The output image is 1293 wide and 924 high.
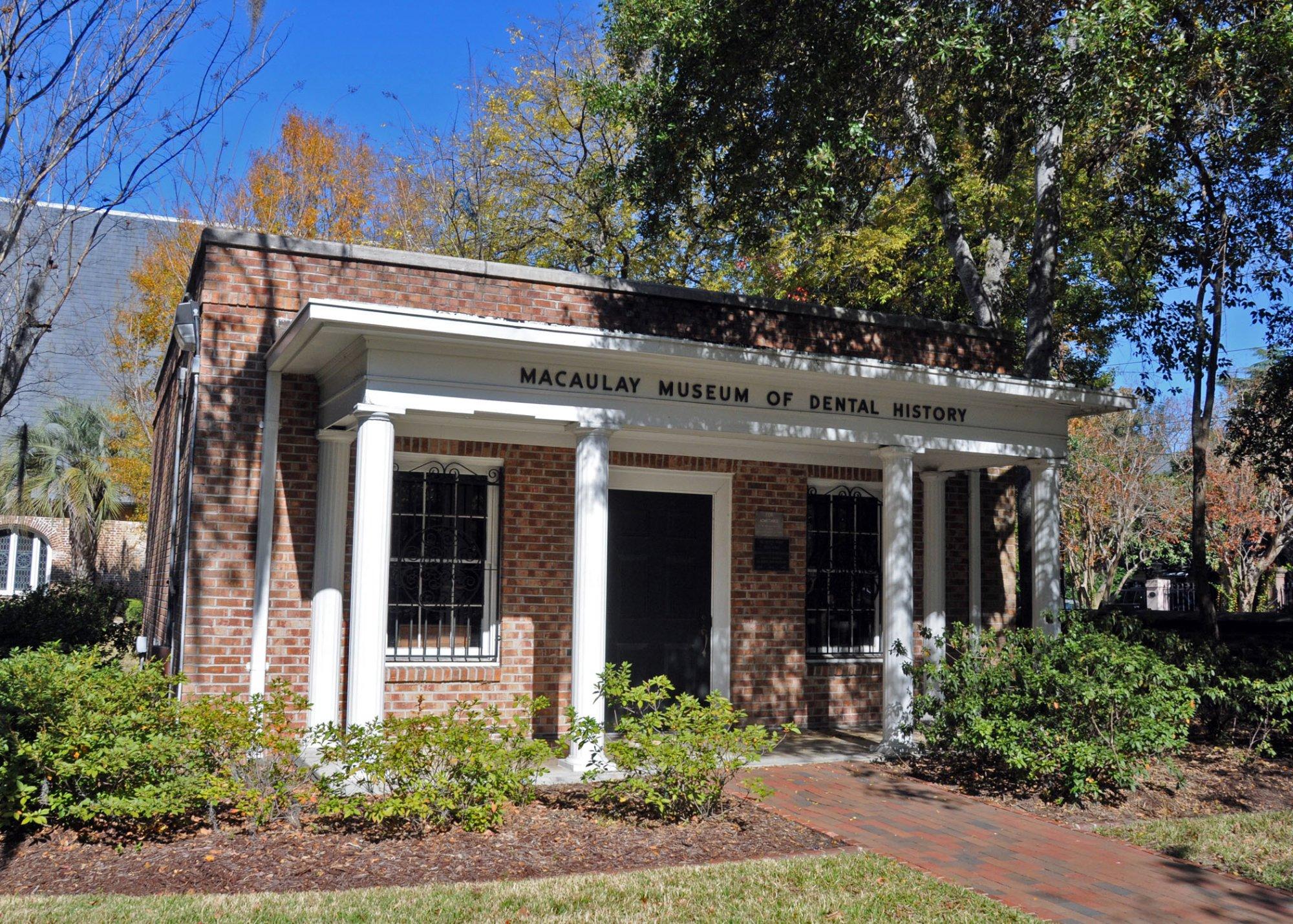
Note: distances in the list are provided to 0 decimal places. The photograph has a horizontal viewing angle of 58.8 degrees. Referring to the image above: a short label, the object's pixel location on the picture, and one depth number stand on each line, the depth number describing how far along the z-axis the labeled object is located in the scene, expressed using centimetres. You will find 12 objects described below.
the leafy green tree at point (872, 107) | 993
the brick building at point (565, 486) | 868
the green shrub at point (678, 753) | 736
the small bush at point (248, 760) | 672
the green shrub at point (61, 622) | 1354
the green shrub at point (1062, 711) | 833
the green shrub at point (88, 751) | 652
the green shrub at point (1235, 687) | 983
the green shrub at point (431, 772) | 682
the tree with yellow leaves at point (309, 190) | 2366
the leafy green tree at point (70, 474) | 2944
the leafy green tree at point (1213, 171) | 978
